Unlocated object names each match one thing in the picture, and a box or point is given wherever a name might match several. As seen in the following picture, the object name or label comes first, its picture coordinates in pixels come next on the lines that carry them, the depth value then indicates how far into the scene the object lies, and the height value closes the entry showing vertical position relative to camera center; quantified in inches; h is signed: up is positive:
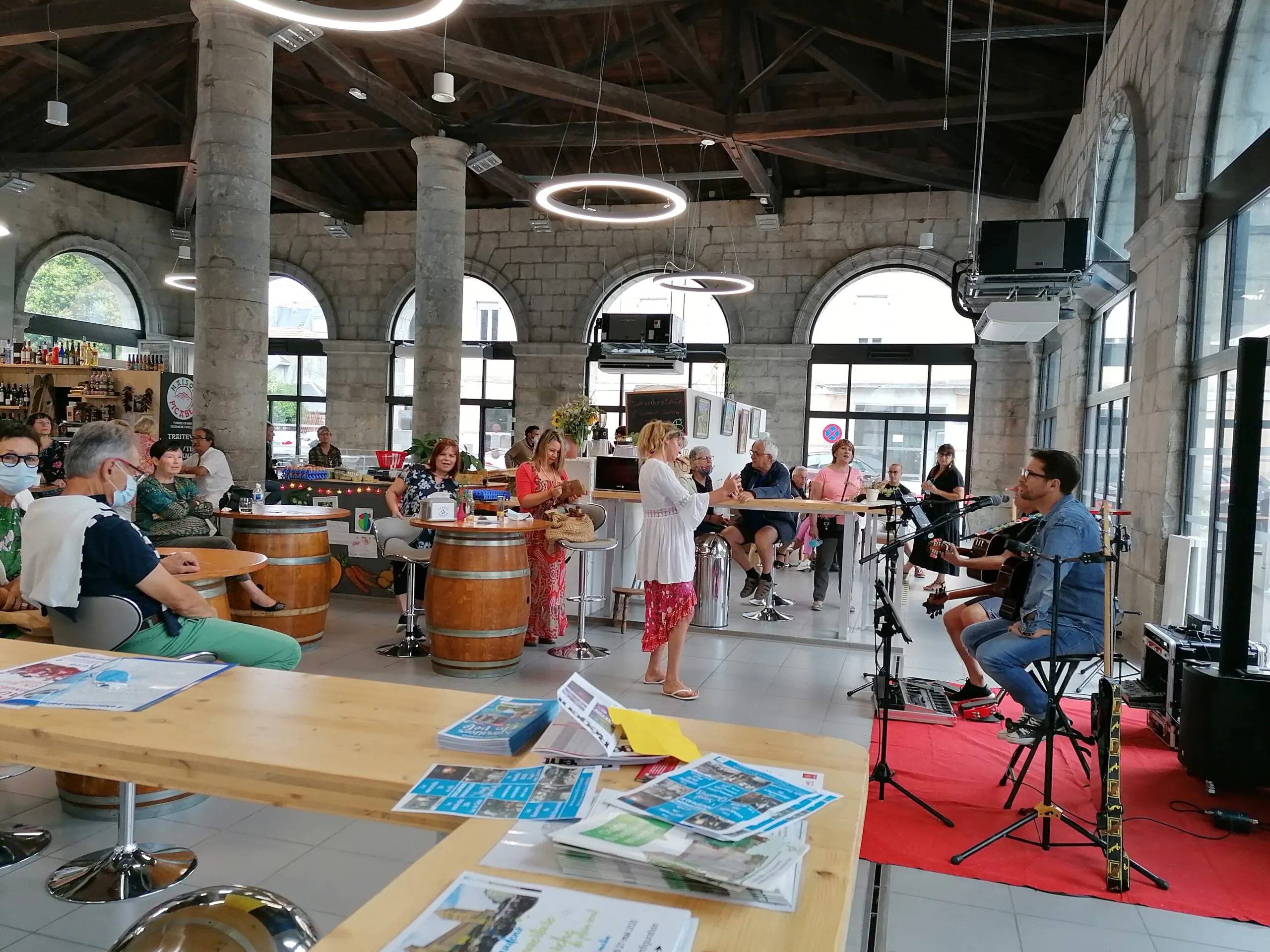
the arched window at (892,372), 560.4 +58.6
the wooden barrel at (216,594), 143.6 -26.4
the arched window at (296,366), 686.5 +56.3
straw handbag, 228.2 -20.5
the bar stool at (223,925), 58.1 -33.3
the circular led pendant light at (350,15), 204.2 +101.2
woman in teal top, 211.5 -19.2
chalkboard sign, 378.6 +20.2
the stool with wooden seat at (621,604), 261.9 -47.9
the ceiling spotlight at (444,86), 343.6 +140.2
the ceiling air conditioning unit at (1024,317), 302.0 +52.6
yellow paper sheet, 65.6 -21.8
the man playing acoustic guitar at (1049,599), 144.8 -21.9
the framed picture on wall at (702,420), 391.9 +15.8
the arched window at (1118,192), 327.6 +110.1
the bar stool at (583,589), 227.1 -36.1
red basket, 372.5 -7.1
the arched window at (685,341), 601.6 +78.6
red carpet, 115.6 -54.3
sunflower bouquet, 323.9 +11.4
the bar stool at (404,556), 228.4 -29.5
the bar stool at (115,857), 105.3 -53.8
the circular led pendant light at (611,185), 323.3 +100.3
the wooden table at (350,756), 48.2 -23.8
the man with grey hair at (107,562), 110.0 -16.9
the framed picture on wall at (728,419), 442.0 +19.1
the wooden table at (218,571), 139.2 -21.8
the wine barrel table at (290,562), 218.7 -31.6
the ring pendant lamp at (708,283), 477.4 +96.7
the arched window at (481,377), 644.7 +50.8
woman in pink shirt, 318.3 -11.1
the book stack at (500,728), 67.6 -22.6
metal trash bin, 268.2 -39.3
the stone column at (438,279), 454.0 +86.1
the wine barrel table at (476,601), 200.5 -35.8
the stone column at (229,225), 302.7 +73.0
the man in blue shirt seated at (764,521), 295.4 -21.6
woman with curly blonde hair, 189.8 -19.5
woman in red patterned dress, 238.4 -28.6
